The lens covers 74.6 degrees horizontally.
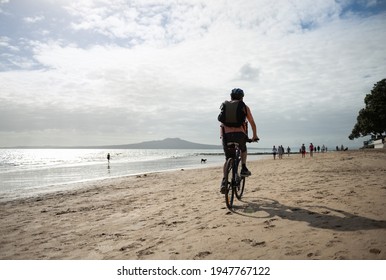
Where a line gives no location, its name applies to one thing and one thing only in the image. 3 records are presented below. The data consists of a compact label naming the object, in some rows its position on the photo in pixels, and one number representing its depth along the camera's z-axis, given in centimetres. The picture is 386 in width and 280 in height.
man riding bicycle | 575
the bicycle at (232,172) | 587
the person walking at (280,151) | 4459
